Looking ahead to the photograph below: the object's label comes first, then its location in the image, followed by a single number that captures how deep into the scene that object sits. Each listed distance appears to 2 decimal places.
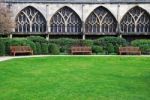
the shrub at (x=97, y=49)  21.39
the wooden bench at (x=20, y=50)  18.94
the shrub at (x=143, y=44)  21.08
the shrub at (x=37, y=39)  20.82
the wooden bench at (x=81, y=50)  20.62
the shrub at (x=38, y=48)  20.17
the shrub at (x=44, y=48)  20.31
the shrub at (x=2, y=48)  18.50
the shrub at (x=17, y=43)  19.14
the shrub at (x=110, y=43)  21.75
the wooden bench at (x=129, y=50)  20.71
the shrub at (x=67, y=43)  21.69
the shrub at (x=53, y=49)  20.50
